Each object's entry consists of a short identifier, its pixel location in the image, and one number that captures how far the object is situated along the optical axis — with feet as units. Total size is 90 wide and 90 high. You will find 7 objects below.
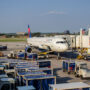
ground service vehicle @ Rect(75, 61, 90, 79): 70.13
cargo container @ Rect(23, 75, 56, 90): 48.25
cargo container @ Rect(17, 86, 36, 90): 38.89
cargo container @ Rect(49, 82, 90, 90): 37.01
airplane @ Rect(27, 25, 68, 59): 115.03
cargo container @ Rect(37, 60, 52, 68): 84.86
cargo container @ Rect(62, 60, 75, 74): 79.82
